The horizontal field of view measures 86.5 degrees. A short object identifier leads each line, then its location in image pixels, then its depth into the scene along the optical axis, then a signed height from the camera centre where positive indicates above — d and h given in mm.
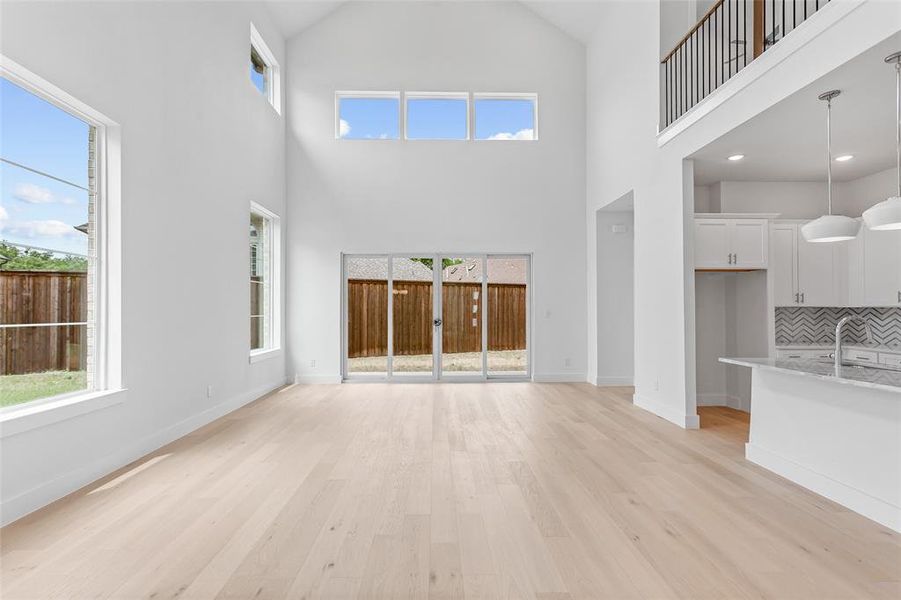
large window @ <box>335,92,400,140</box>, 7695 +3049
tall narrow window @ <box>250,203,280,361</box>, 6527 +349
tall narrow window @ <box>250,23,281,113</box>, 6496 +3412
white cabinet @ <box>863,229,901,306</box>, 4914 +378
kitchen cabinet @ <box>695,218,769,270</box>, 5145 +657
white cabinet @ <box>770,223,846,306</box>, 5336 +391
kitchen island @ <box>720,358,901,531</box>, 2658 -809
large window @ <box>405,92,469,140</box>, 7699 +3055
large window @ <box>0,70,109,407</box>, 2832 +376
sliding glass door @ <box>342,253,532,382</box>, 7703 -173
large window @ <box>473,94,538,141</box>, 7754 +3055
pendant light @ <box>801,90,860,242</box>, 3086 +492
